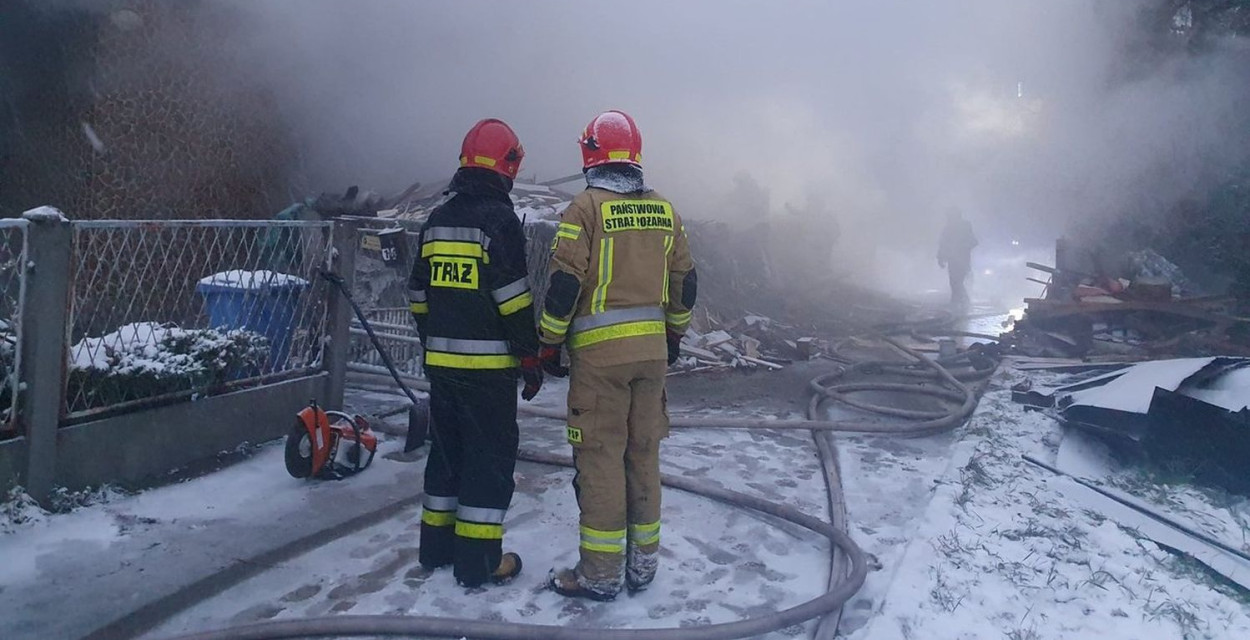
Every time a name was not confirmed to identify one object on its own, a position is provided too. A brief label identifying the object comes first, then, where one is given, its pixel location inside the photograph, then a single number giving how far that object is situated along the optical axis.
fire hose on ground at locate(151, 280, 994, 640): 2.66
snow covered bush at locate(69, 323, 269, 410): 3.88
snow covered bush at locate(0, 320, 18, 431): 3.56
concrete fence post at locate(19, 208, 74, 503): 3.57
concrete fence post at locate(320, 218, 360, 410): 5.02
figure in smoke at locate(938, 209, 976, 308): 16.95
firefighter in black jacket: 3.13
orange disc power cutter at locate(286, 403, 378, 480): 4.20
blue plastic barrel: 4.75
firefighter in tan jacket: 3.07
